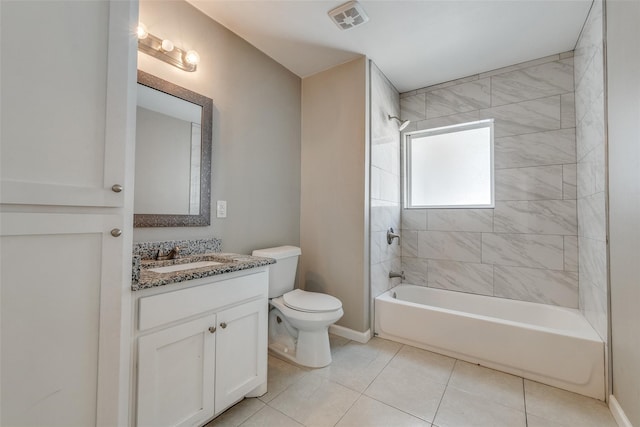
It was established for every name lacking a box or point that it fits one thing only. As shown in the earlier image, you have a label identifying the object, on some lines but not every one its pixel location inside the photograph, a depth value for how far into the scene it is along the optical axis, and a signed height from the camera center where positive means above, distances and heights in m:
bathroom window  2.55 +0.56
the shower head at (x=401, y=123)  2.60 +1.01
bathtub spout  2.64 -0.56
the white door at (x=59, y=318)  0.76 -0.33
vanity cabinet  1.06 -0.62
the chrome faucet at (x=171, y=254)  1.54 -0.23
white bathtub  1.59 -0.82
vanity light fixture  1.47 +0.99
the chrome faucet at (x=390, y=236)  2.61 -0.16
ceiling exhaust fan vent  1.71 +1.38
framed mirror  1.52 +0.38
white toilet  1.81 -0.68
